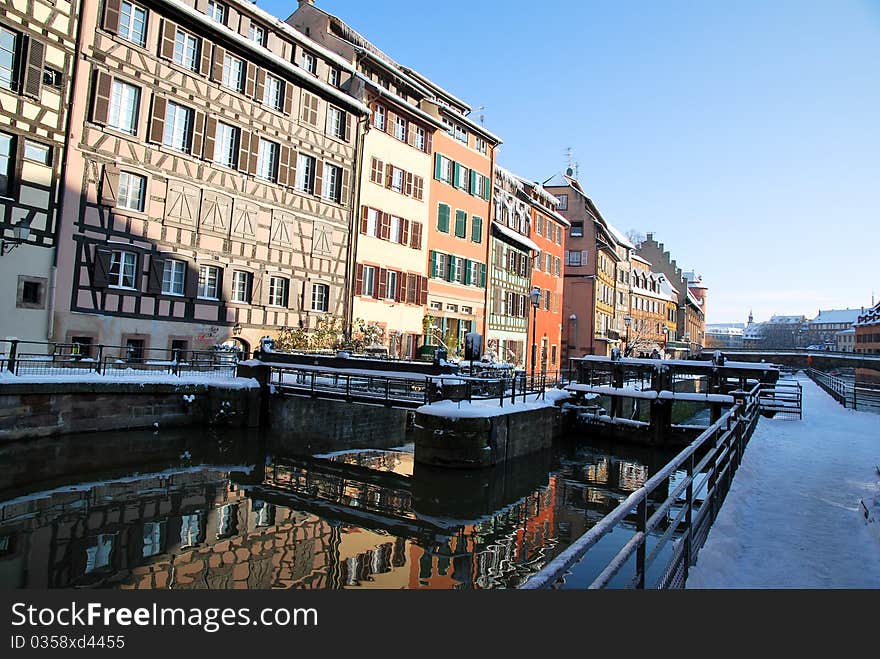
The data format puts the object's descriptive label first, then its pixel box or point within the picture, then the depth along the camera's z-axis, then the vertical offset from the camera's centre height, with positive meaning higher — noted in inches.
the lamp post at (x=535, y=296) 926.3 +102.5
